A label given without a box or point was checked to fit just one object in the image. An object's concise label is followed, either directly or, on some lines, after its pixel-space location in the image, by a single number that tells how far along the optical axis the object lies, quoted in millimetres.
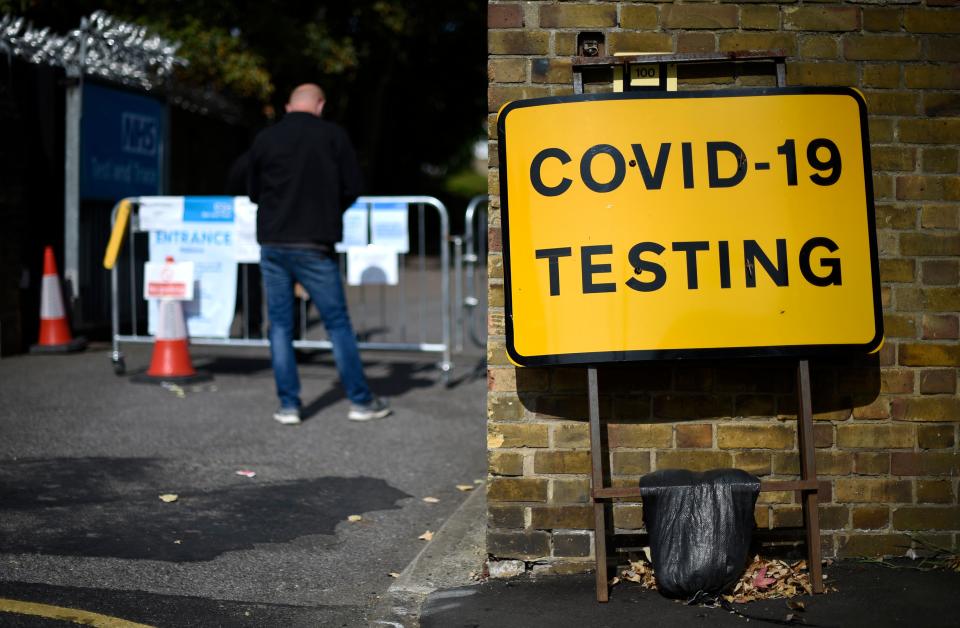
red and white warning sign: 9445
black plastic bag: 4266
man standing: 7523
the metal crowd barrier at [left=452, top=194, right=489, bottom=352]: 10805
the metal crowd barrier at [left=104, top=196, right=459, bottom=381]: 9441
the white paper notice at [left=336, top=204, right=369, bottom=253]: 9531
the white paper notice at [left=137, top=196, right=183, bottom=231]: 9672
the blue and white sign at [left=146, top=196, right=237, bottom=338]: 9555
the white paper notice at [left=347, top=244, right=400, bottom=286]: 9469
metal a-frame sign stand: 4328
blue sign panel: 11352
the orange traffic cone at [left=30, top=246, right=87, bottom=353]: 10562
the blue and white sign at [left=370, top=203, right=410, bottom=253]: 9430
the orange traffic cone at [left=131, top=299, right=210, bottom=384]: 9219
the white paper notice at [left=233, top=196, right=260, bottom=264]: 9539
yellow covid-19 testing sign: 4363
